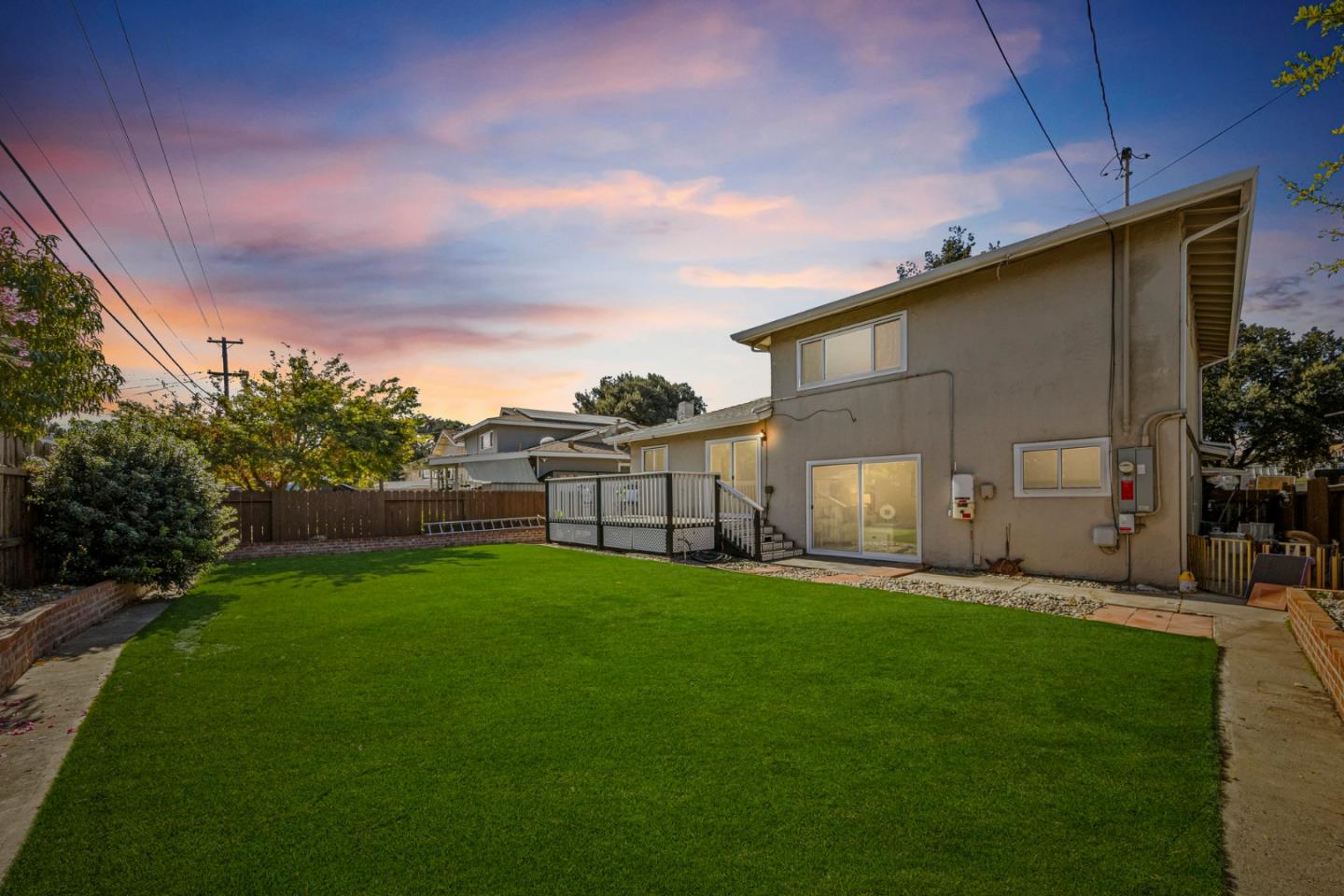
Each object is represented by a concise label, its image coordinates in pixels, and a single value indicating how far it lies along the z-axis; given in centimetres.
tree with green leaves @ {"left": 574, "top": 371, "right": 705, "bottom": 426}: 4545
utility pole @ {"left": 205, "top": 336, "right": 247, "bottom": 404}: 2547
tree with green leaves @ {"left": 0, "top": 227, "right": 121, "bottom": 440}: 545
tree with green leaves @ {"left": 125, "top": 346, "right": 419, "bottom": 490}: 1708
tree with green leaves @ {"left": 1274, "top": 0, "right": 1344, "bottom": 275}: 340
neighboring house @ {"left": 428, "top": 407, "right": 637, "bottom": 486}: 2644
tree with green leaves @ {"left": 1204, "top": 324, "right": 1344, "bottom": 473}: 2283
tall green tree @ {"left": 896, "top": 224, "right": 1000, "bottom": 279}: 2578
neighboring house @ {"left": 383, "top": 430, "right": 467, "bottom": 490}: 3523
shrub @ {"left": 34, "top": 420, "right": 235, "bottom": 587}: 723
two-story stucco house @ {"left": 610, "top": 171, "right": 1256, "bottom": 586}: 827
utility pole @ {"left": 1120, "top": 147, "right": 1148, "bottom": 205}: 1567
